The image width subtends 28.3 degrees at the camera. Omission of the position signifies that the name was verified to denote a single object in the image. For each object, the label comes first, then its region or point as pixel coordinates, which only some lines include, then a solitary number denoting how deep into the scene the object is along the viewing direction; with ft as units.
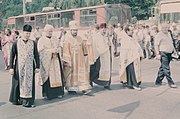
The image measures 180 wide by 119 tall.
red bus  77.92
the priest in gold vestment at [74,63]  27.66
